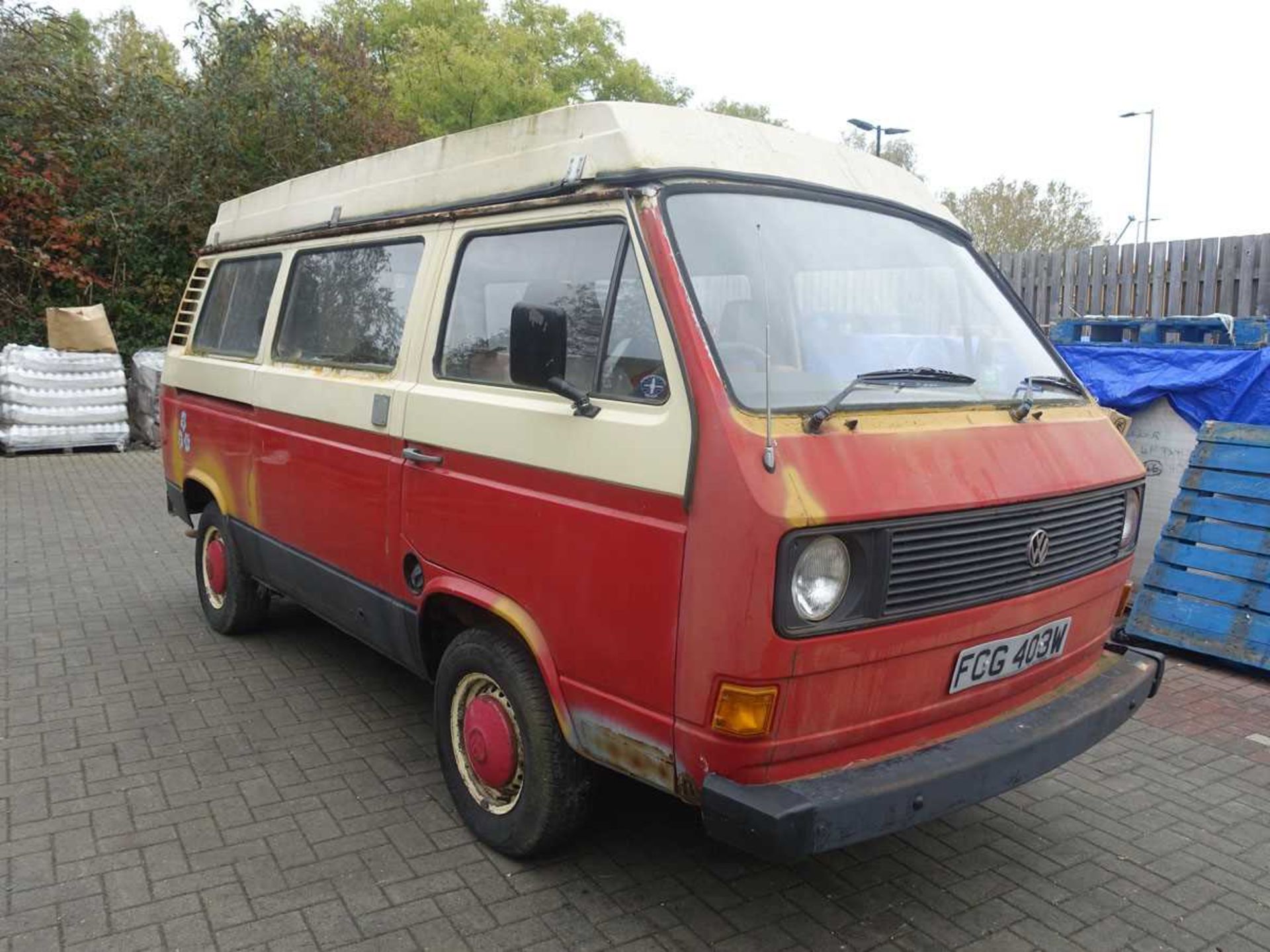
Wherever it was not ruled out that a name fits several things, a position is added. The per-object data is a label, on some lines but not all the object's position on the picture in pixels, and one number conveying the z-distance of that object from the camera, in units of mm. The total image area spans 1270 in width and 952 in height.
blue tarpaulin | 6027
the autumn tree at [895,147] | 40344
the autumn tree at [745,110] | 39812
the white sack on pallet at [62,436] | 12164
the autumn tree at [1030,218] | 40250
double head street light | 19281
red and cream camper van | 2564
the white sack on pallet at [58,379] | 12062
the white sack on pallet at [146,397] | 13320
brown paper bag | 12422
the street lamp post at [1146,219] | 34062
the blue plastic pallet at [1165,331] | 6797
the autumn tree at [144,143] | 13875
